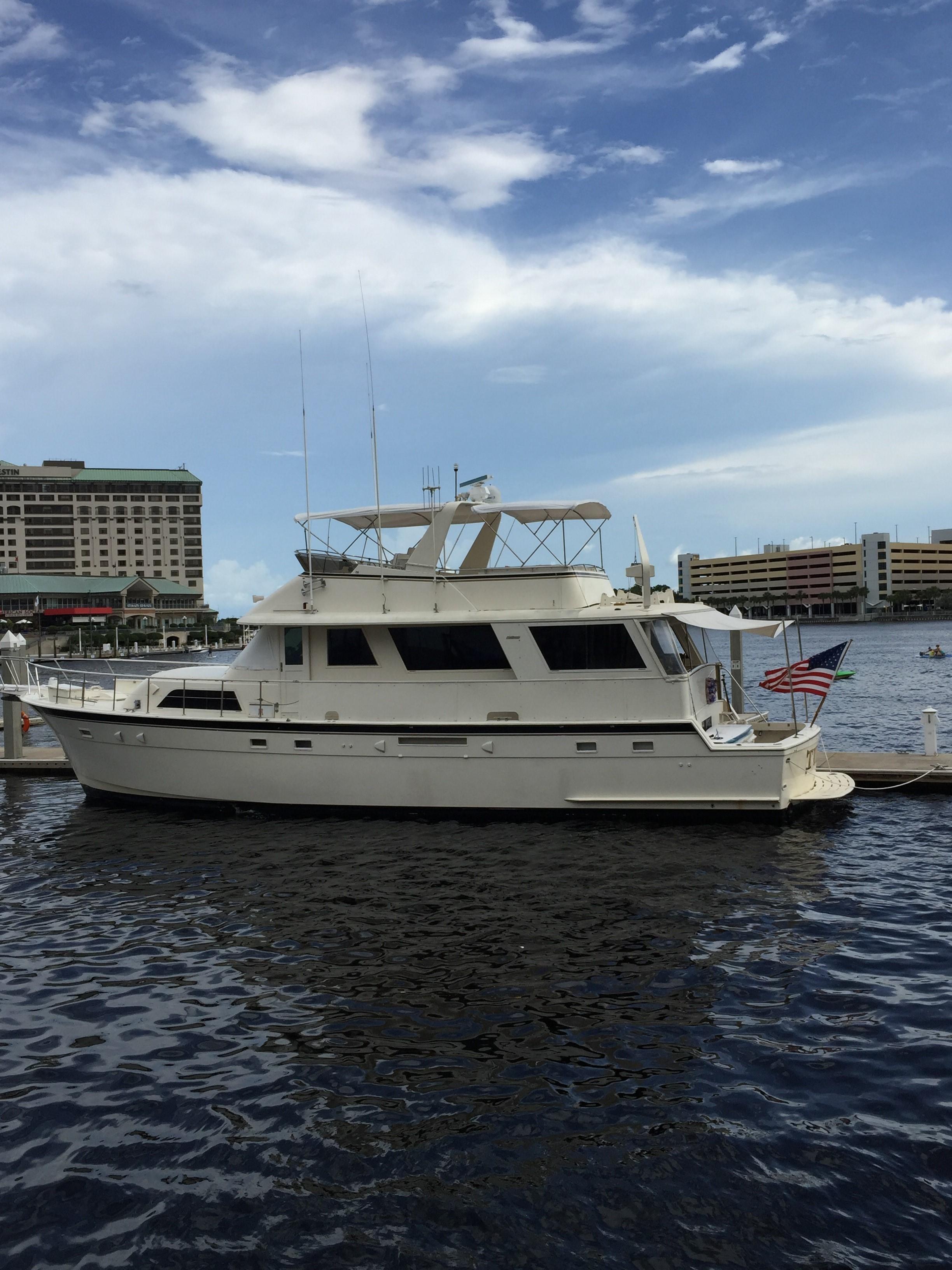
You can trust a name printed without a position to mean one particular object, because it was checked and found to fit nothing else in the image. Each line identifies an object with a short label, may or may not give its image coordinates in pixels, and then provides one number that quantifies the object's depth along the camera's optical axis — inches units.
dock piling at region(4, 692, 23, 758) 859.4
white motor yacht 561.0
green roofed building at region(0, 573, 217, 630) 5378.9
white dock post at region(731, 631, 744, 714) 772.0
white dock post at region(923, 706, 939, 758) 703.1
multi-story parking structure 7165.4
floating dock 653.9
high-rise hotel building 6348.4
